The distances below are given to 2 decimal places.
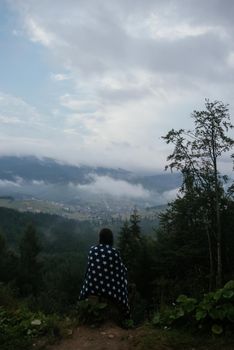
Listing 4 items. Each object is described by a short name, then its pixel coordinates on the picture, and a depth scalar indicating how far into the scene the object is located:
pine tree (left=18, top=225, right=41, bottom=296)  60.72
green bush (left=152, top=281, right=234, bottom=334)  6.91
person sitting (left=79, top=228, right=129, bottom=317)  8.24
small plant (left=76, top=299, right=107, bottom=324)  7.91
